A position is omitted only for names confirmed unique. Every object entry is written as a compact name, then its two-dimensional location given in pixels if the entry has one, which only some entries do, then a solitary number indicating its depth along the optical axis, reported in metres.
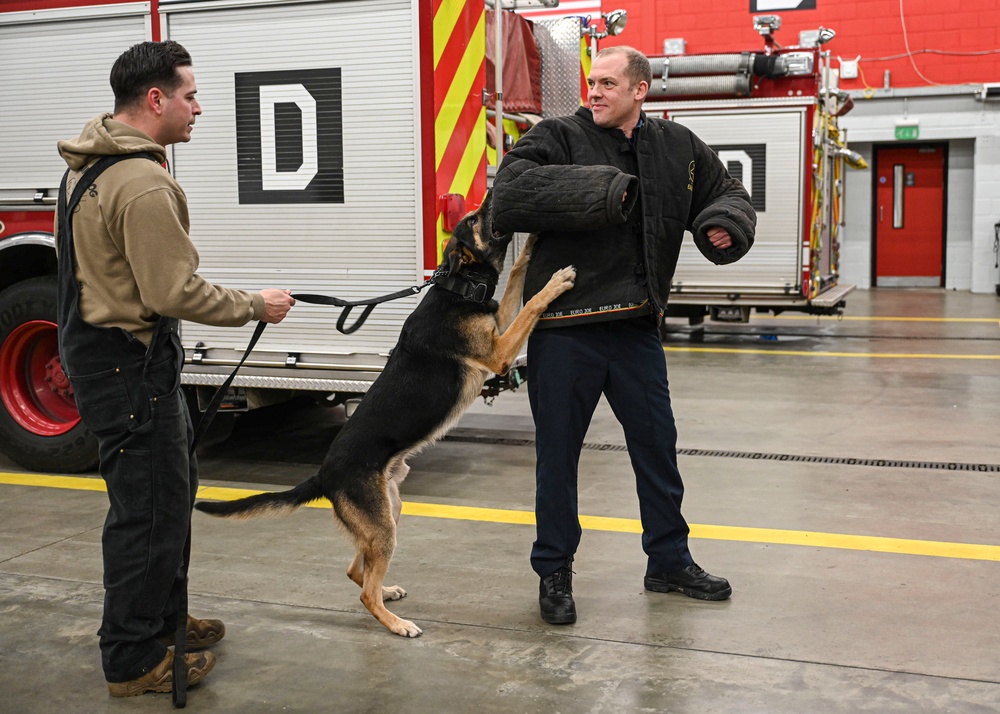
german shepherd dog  3.62
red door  19.03
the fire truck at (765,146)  11.07
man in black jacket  3.69
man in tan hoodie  2.94
